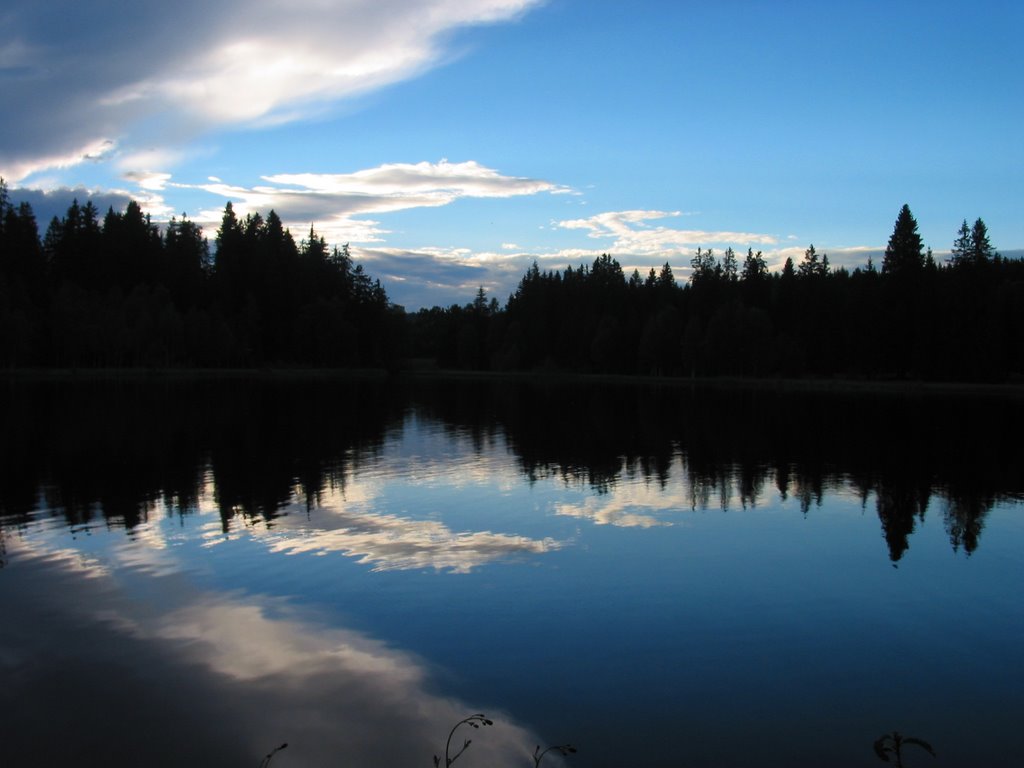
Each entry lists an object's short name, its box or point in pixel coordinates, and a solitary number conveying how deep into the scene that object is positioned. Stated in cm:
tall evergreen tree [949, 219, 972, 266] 10066
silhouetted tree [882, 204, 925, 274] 10056
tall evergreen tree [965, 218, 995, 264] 10031
